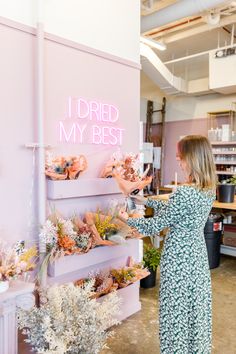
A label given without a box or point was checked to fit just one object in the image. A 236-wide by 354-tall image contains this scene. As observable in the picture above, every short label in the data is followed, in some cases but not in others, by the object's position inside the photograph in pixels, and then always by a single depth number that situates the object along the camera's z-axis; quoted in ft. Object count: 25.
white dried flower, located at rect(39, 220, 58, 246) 7.06
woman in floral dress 6.40
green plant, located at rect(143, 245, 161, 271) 12.37
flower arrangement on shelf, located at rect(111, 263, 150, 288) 9.32
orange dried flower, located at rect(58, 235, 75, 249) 7.17
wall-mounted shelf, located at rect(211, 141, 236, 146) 19.36
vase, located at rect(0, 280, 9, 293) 5.26
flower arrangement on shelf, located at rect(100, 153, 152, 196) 7.72
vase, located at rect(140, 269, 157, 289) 12.54
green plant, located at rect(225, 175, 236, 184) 15.98
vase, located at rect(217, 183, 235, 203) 14.94
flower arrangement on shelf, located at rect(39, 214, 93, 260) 7.13
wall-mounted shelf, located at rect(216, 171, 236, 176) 19.87
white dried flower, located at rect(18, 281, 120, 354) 4.26
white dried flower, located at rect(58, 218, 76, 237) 7.38
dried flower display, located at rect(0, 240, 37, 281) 5.47
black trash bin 14.72
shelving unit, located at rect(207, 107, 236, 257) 19.80
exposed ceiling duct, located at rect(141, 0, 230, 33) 11.67
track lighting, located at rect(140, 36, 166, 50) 14.98
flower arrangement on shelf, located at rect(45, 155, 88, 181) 7.52
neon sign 8.13
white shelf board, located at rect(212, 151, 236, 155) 19.53
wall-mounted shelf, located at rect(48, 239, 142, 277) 7.39
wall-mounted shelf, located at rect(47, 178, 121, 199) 7.59
